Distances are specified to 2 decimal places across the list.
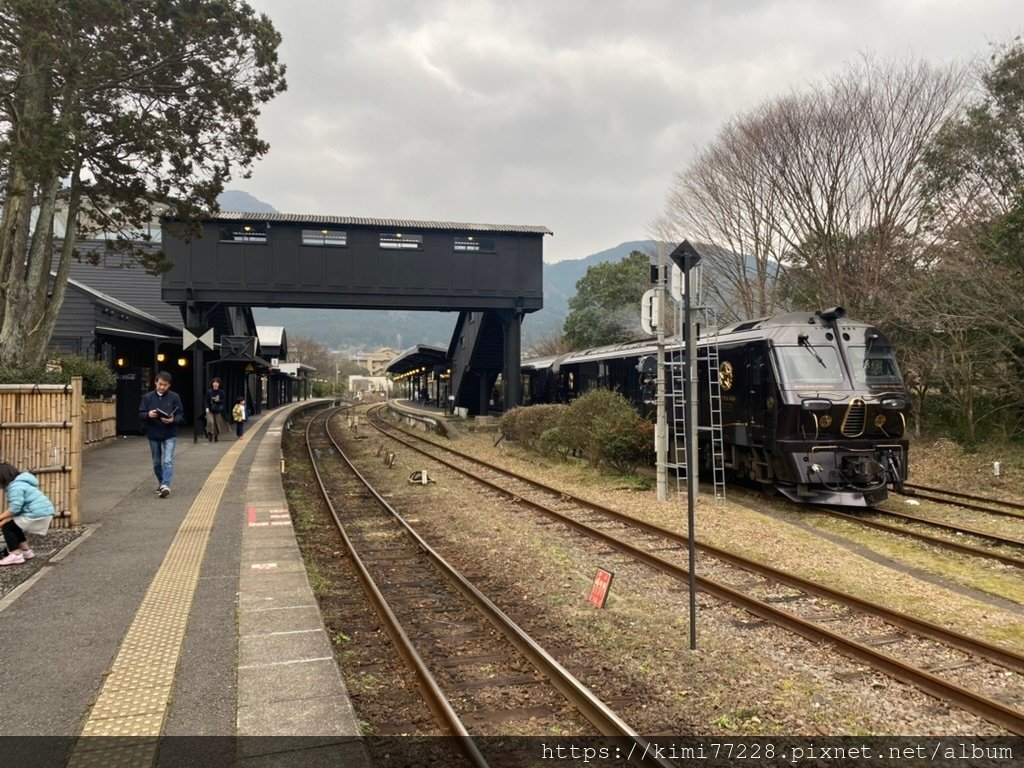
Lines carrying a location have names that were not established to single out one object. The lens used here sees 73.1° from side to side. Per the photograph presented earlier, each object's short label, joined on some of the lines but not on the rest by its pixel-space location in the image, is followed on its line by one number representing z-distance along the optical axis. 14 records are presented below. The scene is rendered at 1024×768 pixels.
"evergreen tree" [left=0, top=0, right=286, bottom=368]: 11.34
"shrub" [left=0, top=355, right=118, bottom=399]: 16.36
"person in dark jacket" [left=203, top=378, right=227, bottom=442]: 19.95
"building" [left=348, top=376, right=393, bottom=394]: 130.12
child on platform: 22.52
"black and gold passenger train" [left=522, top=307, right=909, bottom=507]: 10.47
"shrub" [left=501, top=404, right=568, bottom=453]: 17.98
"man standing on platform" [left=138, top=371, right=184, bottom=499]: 10.09
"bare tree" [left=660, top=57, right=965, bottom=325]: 19.34
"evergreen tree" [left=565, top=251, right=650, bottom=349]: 42.81
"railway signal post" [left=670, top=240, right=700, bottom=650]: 5.10
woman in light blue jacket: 6.67
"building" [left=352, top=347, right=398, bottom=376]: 180.38
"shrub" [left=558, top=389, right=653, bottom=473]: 13.96
